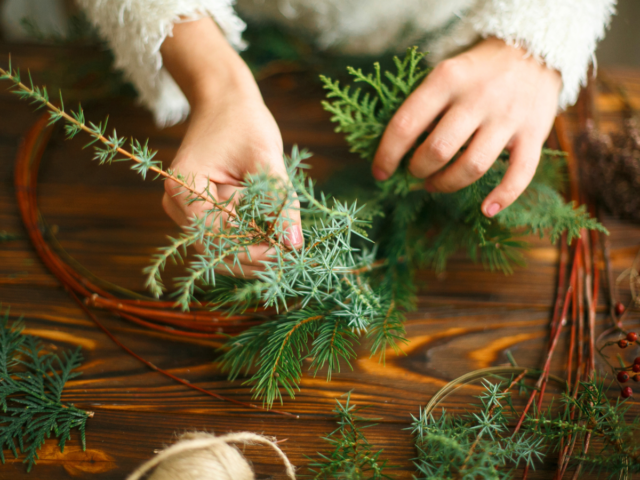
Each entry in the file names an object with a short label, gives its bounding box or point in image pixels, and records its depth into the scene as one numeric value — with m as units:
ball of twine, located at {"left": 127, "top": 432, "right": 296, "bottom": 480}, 0.36
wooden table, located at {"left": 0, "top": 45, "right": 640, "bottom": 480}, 0.43
